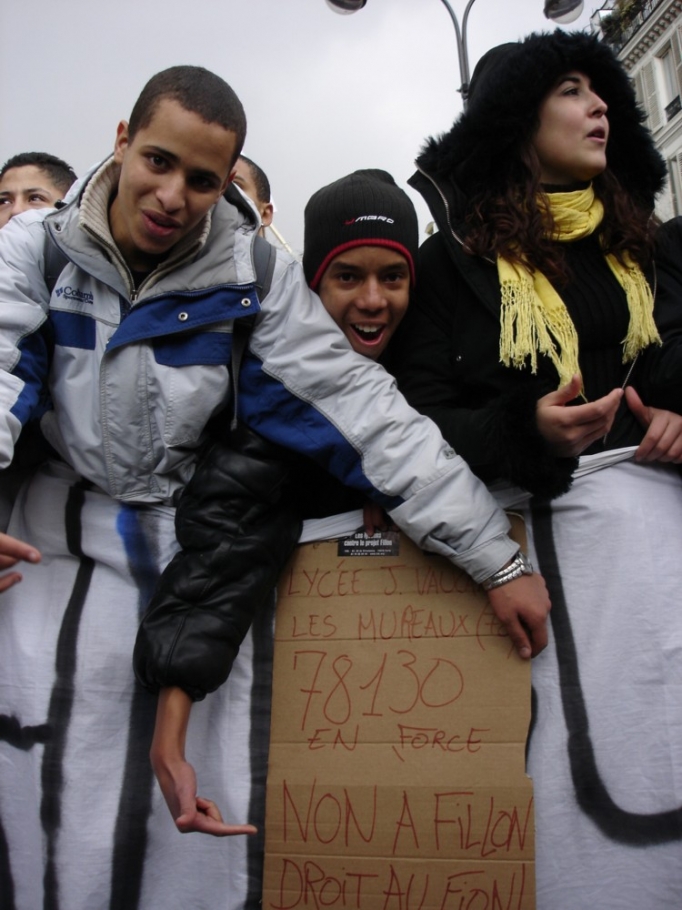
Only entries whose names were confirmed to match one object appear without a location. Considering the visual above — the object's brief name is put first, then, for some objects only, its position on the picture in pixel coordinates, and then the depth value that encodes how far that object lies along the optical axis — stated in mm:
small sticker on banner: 1898
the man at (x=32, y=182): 3299
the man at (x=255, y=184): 3385
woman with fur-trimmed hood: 1677
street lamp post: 7484
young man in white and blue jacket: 1744
